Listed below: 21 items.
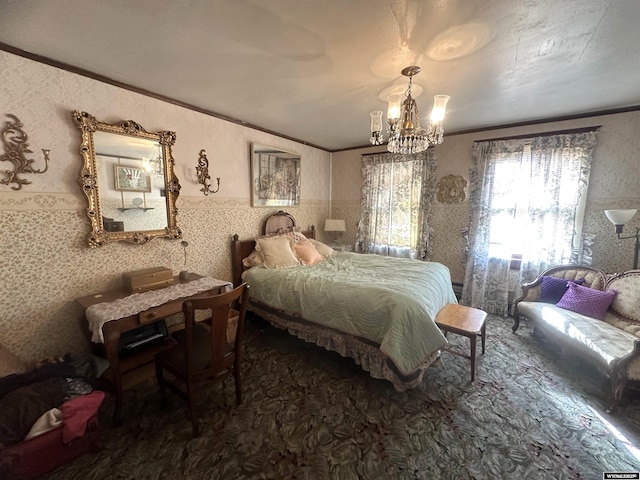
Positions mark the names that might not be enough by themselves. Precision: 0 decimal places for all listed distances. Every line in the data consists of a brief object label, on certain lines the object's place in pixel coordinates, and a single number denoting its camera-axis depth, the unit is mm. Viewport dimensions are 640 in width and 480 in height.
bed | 1896
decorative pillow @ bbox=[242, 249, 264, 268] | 3161
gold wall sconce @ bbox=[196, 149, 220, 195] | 2775
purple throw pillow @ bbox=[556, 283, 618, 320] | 2338
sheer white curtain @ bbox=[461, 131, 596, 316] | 3053
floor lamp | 2447
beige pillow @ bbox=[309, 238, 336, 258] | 3729
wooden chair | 1486
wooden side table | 2045
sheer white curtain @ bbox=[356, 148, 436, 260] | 3988
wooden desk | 1675
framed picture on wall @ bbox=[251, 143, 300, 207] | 3418
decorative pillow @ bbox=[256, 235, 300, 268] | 3082
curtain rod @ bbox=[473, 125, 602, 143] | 2914
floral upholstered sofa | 1790
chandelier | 1873
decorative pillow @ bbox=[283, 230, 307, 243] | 3684
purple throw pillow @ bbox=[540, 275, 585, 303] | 2704
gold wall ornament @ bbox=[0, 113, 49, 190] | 1677
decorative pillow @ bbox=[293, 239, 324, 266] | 3305
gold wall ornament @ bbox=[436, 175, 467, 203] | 3729
